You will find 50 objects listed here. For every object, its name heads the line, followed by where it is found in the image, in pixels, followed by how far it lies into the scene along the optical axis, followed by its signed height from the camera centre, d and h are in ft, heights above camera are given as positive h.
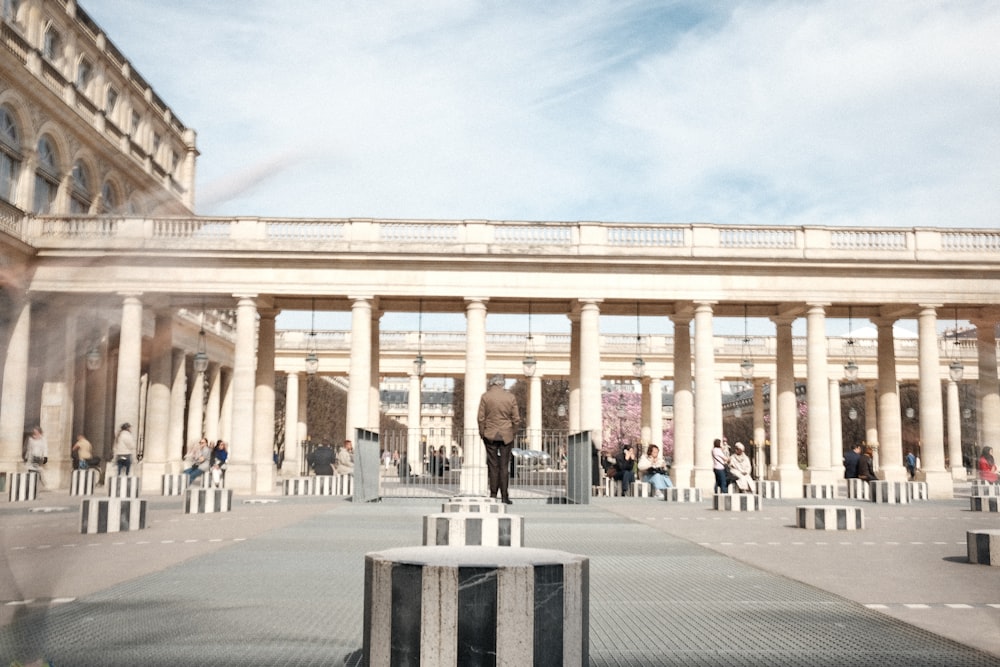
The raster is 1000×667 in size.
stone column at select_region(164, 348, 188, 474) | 138.10 +2.99
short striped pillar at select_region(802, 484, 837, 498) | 110.93 -5.89
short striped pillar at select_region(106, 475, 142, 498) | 78.84 -4.19
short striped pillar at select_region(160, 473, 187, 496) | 107.55 -5.46
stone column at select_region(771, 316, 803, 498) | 130.52 +6.10
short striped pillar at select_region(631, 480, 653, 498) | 106.42 -5.65
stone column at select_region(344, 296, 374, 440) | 121.70 +9.10
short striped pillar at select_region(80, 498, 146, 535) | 51.11 -4.34
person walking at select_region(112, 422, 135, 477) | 95.76 -1.36
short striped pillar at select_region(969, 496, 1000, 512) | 80.19 -5.19
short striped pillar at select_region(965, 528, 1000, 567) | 38.73 -4.22
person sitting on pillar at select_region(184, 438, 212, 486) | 106.42 -2.66
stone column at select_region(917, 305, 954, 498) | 118.83 +3.44
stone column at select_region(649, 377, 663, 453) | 184.55 +5.02
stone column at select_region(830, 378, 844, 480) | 204.64 +2.23
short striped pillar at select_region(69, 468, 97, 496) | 94.63 -4.65
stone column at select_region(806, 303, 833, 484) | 124.36 +6.33
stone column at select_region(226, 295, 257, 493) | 118.11 +4.23
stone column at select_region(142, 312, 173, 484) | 123.85 +2.56
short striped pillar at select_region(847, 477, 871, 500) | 103.60 -5.28
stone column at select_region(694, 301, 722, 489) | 123.03 +5.24
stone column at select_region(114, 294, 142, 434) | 108.68 +4.84
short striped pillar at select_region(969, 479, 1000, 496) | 98.44 -5.00
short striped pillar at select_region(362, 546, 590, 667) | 16.33 -2.95
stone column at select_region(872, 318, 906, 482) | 127.75 +3.75
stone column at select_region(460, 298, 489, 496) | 113.60 +5.65
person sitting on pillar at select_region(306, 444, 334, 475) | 115.34 -2.94
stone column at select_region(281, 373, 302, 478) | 190.60 +4.07
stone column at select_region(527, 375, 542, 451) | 195.11 +6.74
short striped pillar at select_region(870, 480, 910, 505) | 93.40 -5.03
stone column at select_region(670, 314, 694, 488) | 130.52 +5.37
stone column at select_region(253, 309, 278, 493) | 129.90 +5.74
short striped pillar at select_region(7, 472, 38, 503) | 76.89 -4.30
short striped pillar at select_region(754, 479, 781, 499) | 108.74 -5.59
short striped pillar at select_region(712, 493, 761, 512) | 78.79 -5.12
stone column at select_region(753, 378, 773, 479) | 212.43 +6.03
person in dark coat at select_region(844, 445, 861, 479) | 113.80 -2.88
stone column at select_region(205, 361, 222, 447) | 181.37 +6.15
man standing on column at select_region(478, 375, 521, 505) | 71.77 +1.07
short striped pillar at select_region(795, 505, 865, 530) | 57.62 -4.62
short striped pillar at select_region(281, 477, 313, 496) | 104.78 -5.44
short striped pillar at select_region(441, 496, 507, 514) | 51.26 -3.67
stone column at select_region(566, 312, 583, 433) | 129.80 +9.00
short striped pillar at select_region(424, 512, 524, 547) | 36.04 -3.43
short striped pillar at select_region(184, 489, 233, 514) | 71.36 -4.88
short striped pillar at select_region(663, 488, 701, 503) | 96.27 -5.63
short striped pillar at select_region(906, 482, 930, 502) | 107.04 -5.48
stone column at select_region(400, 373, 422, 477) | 190.60 +6.50
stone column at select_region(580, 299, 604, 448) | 123.03 +9.76
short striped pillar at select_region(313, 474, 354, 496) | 103.60 -5.35
